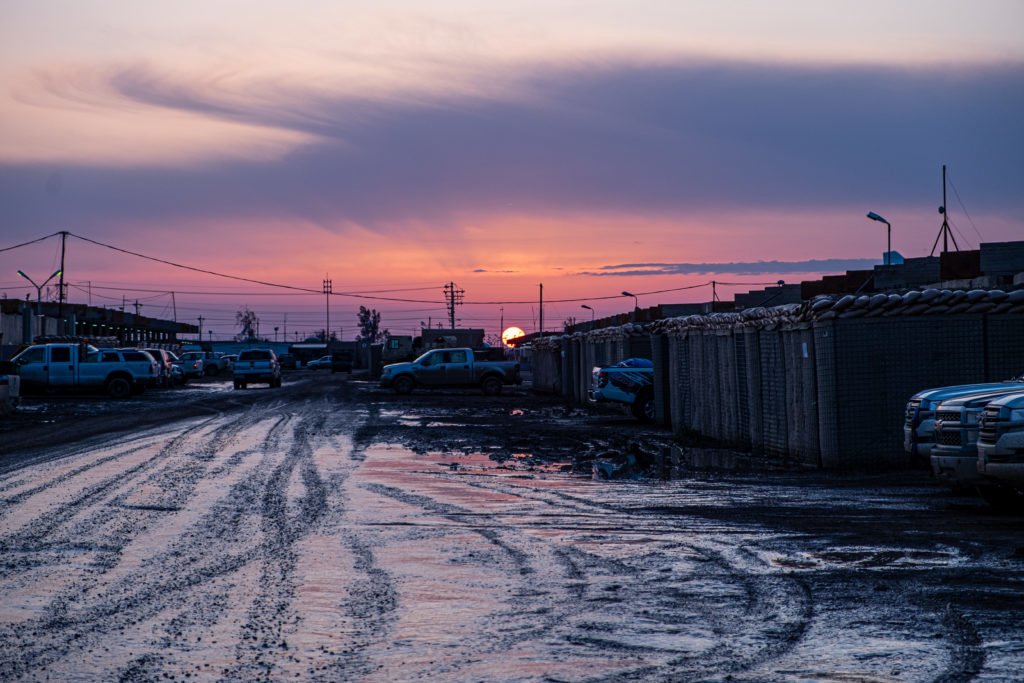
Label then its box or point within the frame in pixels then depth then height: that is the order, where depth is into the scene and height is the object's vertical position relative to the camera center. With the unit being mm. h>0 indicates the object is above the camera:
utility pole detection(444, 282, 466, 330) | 145875 +8838
